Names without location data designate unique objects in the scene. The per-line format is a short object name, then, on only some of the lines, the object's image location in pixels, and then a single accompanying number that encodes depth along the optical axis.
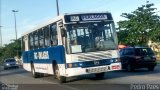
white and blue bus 11.89
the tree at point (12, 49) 76.72
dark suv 16.53
